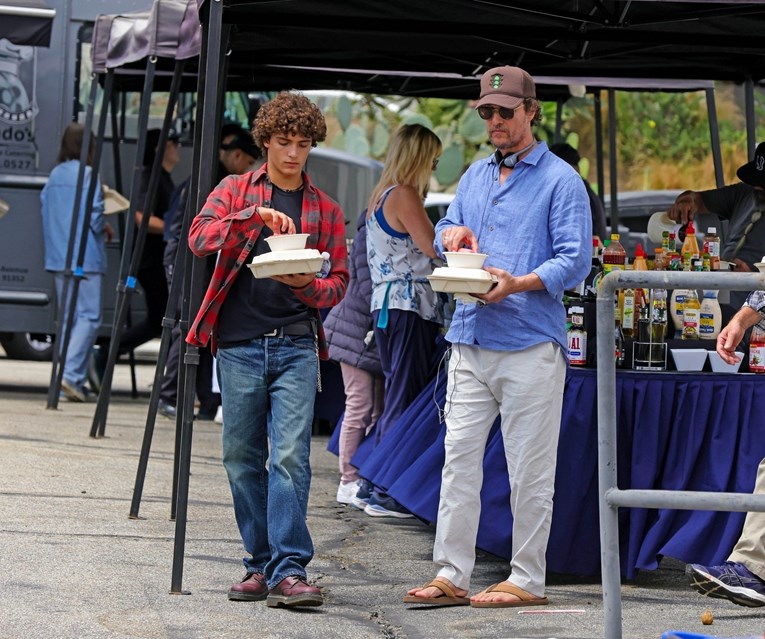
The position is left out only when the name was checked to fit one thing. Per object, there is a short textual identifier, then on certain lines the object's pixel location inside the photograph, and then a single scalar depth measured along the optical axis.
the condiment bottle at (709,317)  12.35
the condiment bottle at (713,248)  13.12
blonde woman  14.18
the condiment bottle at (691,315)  12.32
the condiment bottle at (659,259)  13.09
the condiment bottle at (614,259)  12.77
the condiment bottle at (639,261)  12.83
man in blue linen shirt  10.63
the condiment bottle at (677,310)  12.36
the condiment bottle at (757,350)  11.92
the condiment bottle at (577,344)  12.02
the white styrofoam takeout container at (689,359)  12.02
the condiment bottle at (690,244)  13.19
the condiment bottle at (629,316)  12.11
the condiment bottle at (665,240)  13.66
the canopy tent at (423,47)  12.71
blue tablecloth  11.76
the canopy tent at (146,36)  15.59
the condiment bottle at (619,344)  12.06
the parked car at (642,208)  35.86
